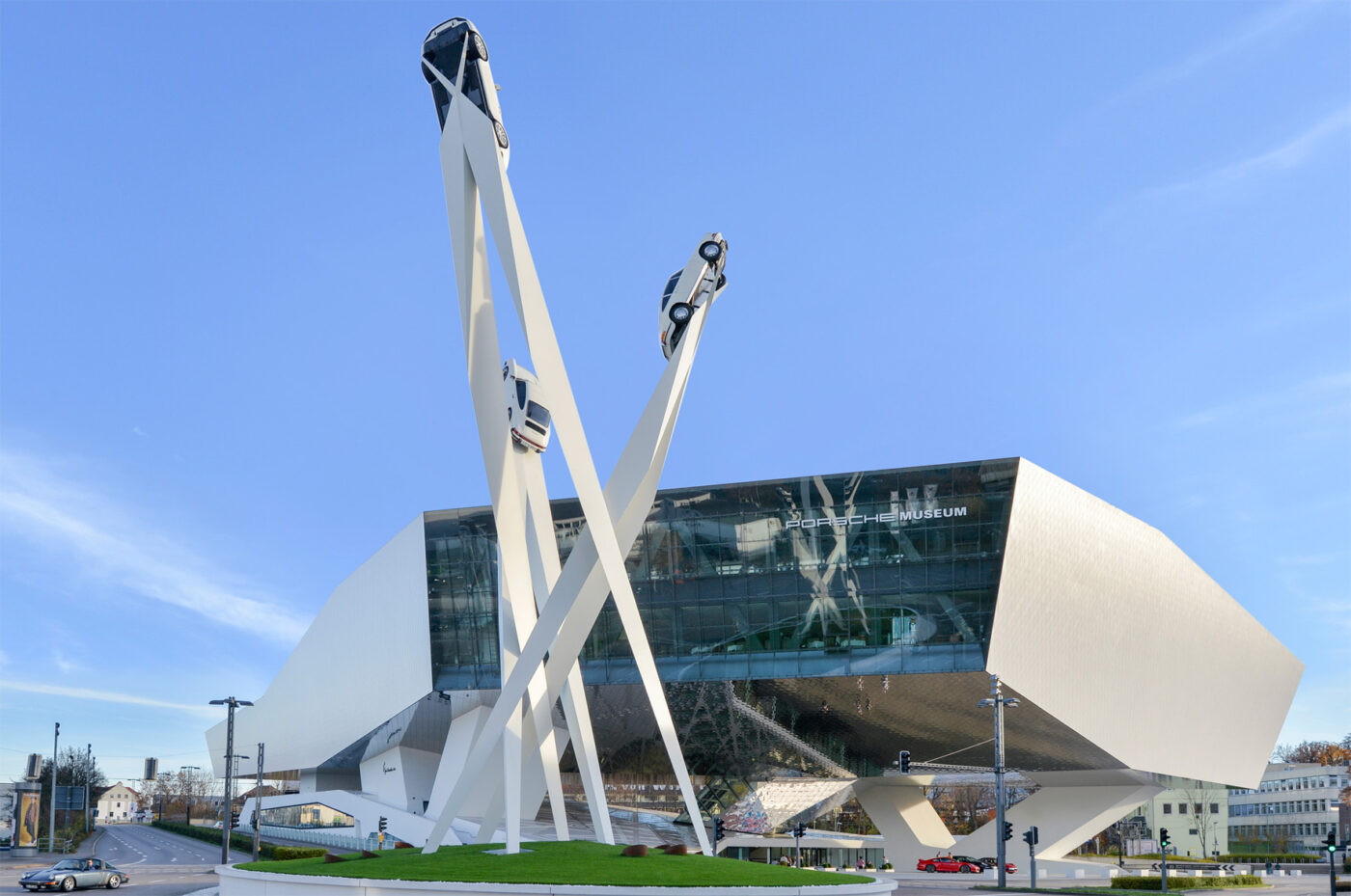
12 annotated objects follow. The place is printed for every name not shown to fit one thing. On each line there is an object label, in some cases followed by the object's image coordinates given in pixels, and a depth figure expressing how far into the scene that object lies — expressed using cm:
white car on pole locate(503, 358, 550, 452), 2828
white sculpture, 2678
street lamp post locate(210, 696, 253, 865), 4425
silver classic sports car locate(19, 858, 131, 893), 3428
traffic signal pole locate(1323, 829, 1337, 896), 3183
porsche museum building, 5309
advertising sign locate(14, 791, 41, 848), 5803
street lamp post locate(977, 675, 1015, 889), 3944
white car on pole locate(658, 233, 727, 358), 2884
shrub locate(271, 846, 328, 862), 4484
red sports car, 5856
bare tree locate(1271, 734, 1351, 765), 12675
